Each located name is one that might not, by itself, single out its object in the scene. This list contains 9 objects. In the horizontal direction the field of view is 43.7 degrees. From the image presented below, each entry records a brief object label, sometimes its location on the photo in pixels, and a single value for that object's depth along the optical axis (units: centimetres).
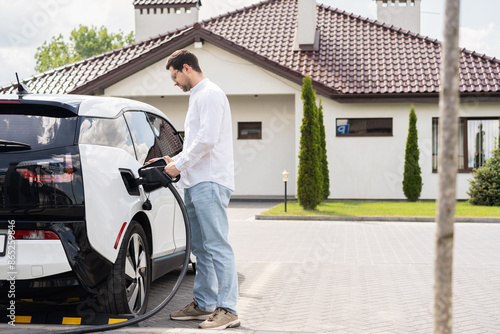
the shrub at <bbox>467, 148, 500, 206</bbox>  1827
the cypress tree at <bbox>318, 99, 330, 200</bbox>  2070
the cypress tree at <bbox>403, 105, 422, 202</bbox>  2028
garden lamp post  1636
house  2103
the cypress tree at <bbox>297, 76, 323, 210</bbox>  1678
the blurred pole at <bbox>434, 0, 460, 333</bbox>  243
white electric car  437
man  486
